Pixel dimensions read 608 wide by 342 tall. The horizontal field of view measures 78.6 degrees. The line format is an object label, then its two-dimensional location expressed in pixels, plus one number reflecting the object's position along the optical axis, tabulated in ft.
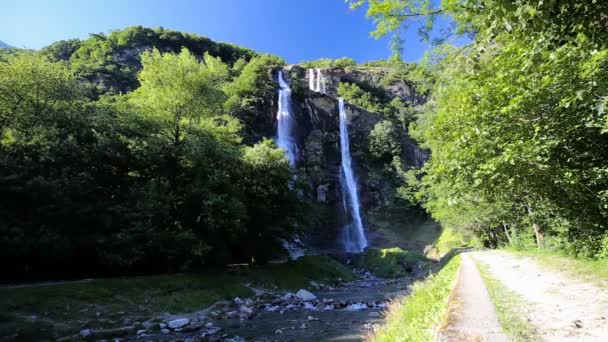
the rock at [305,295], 70.52
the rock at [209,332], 45.24
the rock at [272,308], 60.39
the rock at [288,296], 70.71
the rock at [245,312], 55.10
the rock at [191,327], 47.65
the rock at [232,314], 56.18
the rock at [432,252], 156.25
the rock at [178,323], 48.67
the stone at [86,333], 43.51
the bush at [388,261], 122.11
